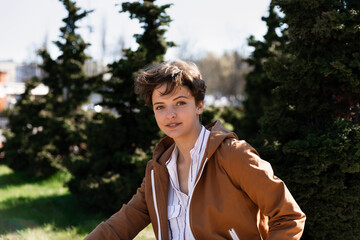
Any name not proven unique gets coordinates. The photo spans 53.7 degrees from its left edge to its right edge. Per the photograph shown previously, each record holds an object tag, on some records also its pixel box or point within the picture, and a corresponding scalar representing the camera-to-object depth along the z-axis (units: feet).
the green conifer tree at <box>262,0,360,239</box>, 9.82
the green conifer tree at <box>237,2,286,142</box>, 22.41
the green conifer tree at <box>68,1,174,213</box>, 17.20
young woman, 6.04
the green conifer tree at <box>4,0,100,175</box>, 26.11
